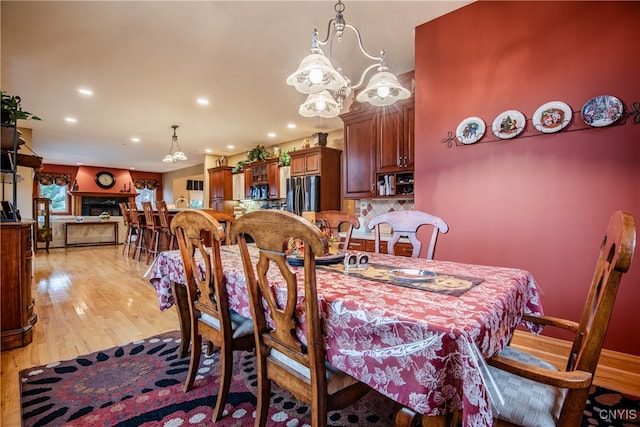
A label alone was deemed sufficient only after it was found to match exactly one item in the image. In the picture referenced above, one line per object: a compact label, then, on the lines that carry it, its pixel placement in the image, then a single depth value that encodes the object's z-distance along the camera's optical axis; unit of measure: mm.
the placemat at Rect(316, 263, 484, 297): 1169
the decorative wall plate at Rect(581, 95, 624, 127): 1916
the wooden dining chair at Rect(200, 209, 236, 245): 3295
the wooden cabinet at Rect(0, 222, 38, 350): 2229
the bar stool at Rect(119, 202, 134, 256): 6734
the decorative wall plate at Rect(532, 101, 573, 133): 2086
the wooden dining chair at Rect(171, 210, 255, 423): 1415
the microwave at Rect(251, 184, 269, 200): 6965
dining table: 775
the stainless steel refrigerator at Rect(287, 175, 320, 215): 5394
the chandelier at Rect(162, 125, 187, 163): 6002
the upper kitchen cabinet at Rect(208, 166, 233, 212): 8094
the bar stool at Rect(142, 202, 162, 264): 5652
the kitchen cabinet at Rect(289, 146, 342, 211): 5449
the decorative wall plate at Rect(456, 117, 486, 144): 2455
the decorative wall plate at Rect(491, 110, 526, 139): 2260
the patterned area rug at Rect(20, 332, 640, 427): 1526
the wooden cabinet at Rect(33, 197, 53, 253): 6957
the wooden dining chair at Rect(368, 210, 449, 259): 1957
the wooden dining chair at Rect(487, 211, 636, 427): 821
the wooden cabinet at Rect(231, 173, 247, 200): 7723
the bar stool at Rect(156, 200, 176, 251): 5293
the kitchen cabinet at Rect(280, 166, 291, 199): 6529
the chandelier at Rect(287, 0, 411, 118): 1820
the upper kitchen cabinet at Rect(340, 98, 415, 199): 3477
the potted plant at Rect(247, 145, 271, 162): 7305
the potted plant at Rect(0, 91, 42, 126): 2381
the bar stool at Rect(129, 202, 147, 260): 6219
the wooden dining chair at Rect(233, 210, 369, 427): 959
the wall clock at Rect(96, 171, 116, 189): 11650
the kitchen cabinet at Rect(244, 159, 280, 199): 6797
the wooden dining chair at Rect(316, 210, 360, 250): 2387
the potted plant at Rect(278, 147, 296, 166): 6531
